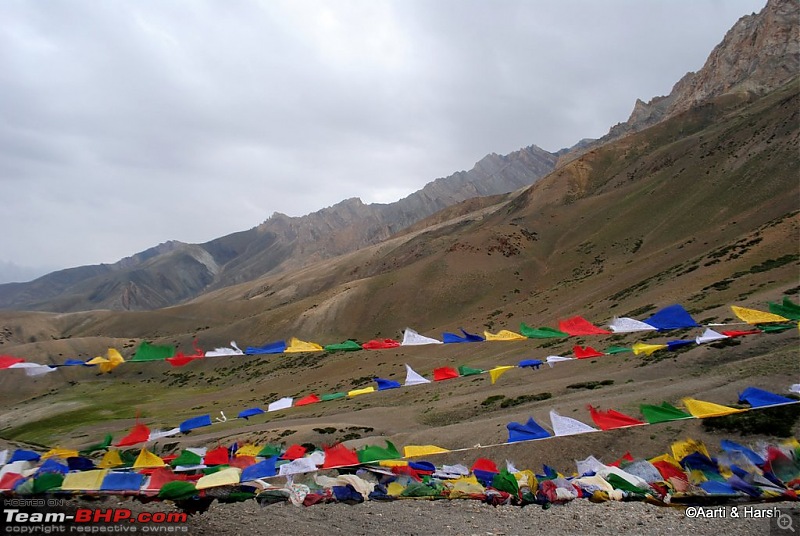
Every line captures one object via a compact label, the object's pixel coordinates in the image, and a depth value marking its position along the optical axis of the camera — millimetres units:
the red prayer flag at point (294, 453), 10931
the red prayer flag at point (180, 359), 11335
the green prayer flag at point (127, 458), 10112
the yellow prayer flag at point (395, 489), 10055
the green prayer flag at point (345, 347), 12719
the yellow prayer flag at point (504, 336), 13141
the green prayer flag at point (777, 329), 11352
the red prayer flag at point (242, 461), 10039
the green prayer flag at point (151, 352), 10605
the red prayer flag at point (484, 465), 11438
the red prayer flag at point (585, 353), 13271
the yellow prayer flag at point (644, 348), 12281
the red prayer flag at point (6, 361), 10438
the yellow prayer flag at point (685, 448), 10872
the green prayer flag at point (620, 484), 9667
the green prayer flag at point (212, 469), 9547
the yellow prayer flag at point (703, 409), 9578
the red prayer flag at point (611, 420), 10328
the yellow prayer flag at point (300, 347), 12317
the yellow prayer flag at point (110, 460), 9852
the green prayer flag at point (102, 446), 10905
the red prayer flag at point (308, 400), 12961
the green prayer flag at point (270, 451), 11578
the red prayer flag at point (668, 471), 10144
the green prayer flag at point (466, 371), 12844
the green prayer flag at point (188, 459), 10000
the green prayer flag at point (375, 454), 9820
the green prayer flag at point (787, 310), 11000
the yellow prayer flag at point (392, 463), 10688
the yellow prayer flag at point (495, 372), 12097
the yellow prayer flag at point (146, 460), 9062
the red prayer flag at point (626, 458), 11848
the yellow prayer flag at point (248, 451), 11830
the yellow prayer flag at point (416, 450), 10500
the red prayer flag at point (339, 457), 9453
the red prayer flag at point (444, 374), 13141
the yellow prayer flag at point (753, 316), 11187
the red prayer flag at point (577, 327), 11984
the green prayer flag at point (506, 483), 9922
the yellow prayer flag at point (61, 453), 10120
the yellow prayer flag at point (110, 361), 10453
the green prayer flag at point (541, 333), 12156
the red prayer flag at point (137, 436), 10500
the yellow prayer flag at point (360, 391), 12774
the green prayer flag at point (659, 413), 9922
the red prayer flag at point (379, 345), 13673
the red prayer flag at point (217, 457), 10234
